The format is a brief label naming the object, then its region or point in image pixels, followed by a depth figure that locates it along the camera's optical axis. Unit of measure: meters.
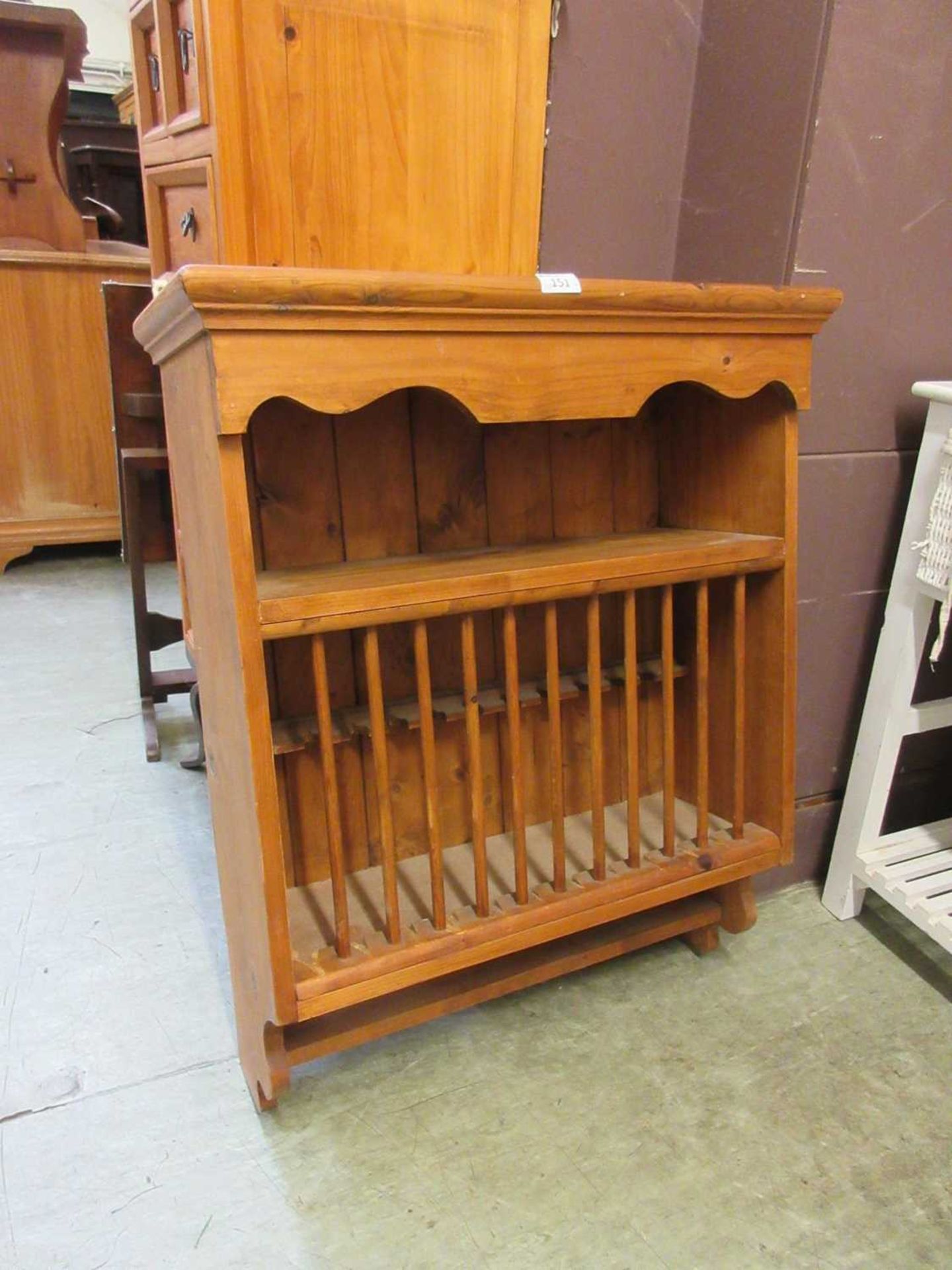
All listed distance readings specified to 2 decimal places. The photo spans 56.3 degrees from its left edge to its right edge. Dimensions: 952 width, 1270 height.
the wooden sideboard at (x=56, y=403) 3.63
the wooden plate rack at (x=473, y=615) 0.94
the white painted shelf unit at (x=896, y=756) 1.40
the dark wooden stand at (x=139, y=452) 2.23
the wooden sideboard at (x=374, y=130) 1.11
